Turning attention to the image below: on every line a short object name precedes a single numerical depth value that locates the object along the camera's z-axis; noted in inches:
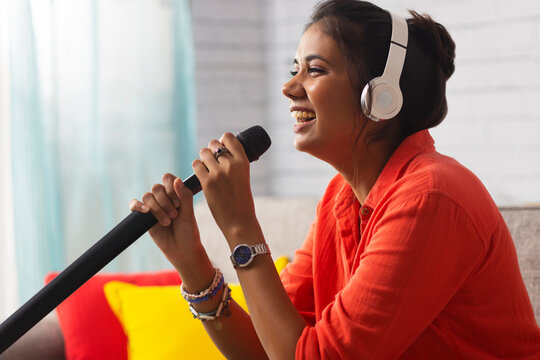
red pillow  101.8
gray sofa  92.3
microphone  71.7
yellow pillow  97.3
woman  72.9
